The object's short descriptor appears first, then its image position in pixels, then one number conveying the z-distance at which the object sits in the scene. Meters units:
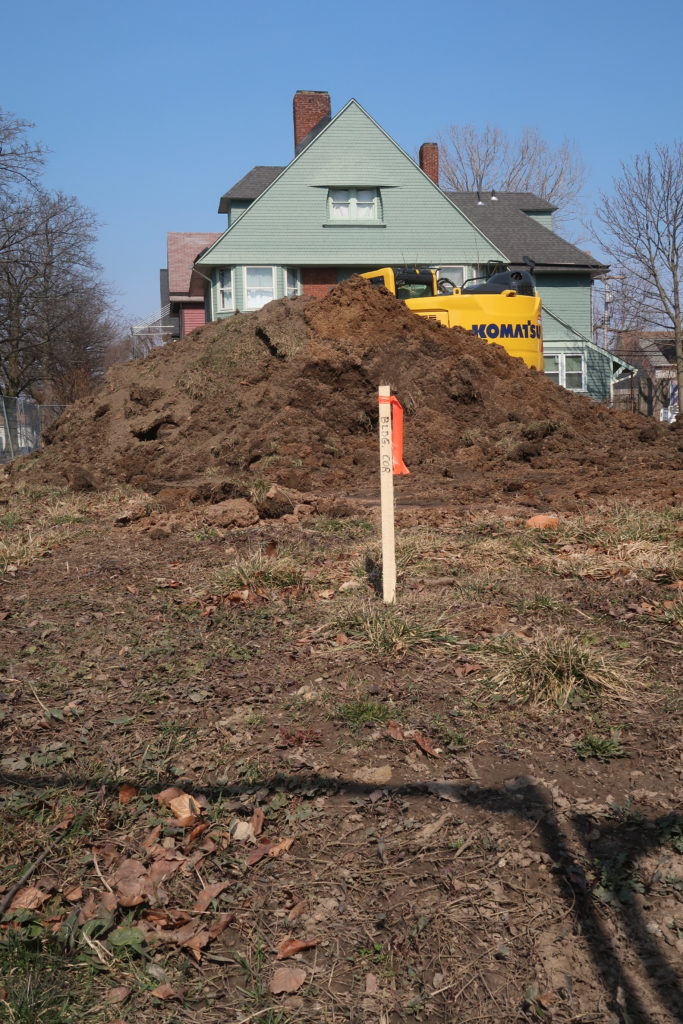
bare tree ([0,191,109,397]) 41.31
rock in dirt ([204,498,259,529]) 8.79
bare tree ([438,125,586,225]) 58.47
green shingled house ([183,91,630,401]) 33.03
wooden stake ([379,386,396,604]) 5.73
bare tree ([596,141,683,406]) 37.12
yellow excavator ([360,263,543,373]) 16.83
